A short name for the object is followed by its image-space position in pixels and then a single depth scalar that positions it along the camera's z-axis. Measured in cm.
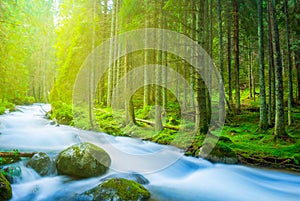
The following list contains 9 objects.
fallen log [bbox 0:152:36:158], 700
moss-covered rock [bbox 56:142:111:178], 669
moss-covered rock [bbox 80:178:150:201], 493
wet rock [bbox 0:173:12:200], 502
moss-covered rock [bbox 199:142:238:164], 845
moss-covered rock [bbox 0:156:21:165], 690
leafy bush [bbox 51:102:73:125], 1794
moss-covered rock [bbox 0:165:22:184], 625
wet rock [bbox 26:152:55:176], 686
